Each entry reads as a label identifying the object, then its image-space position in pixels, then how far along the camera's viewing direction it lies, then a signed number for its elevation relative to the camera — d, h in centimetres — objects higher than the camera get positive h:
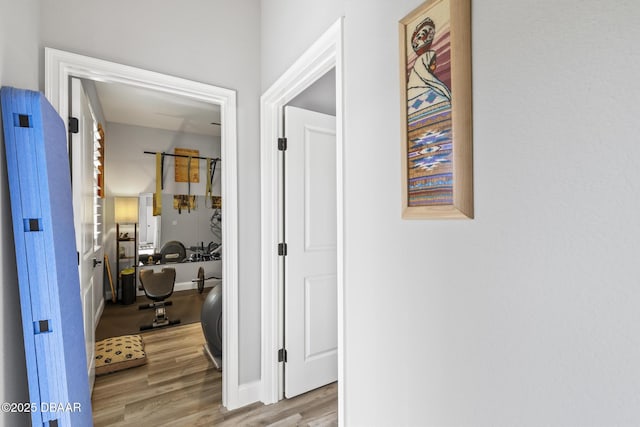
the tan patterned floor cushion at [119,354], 268 -135
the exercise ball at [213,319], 269 -95
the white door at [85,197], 183 +10
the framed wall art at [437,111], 82 +29
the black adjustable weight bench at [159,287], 381 -95
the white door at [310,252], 227 -32
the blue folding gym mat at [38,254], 113 -16
